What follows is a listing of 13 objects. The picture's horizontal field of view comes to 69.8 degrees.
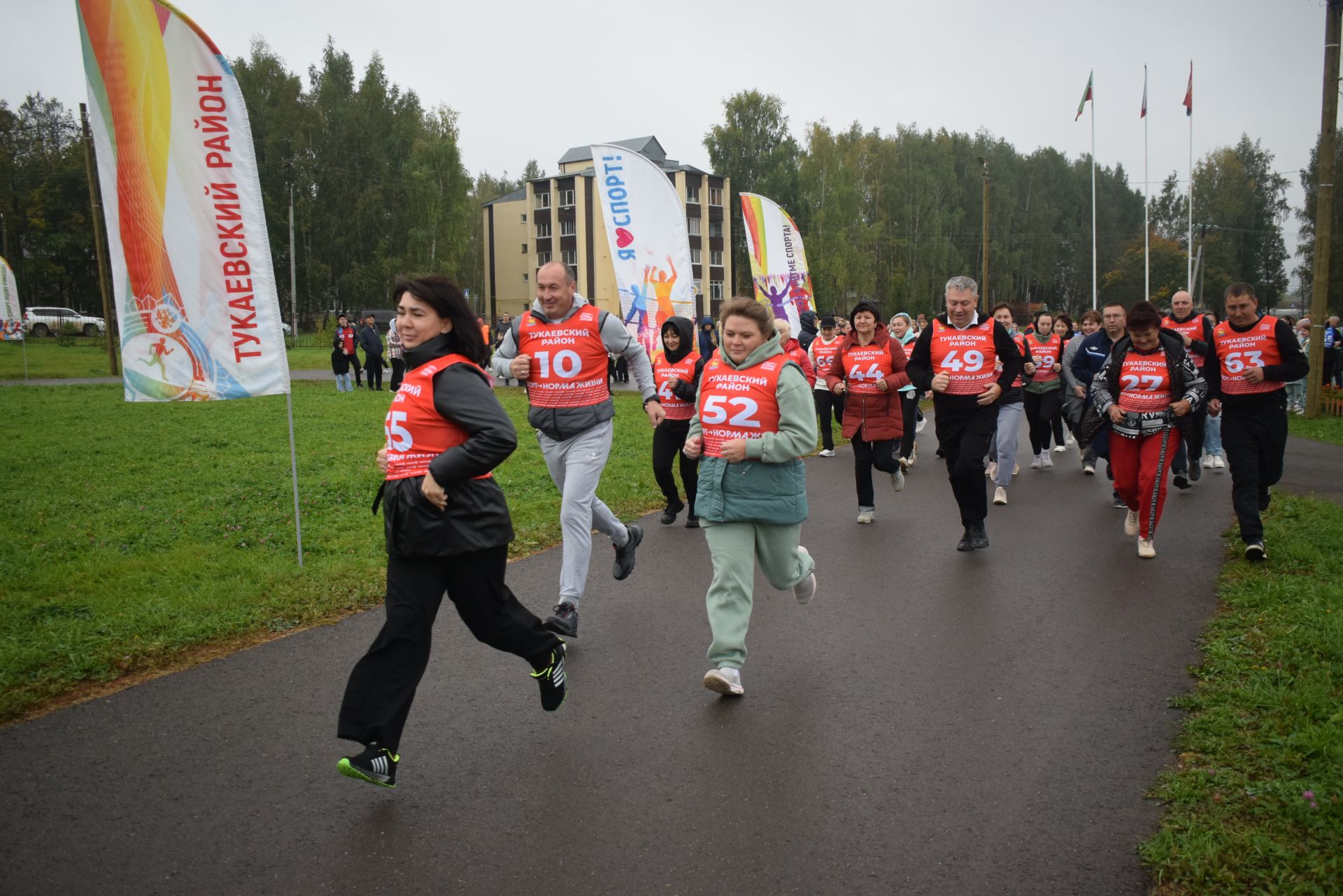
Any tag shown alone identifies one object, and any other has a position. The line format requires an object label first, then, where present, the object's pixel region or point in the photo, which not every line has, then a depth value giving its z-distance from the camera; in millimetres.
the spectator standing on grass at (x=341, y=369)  24438
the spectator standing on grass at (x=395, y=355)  22292
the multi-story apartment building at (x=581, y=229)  69312
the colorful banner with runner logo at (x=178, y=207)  6230
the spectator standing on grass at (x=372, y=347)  24875
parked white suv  47562
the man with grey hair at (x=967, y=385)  7879
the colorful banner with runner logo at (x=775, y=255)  17453
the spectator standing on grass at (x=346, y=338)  24062
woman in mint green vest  4703
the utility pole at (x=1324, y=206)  18016
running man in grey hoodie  5859
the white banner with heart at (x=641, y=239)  11070
